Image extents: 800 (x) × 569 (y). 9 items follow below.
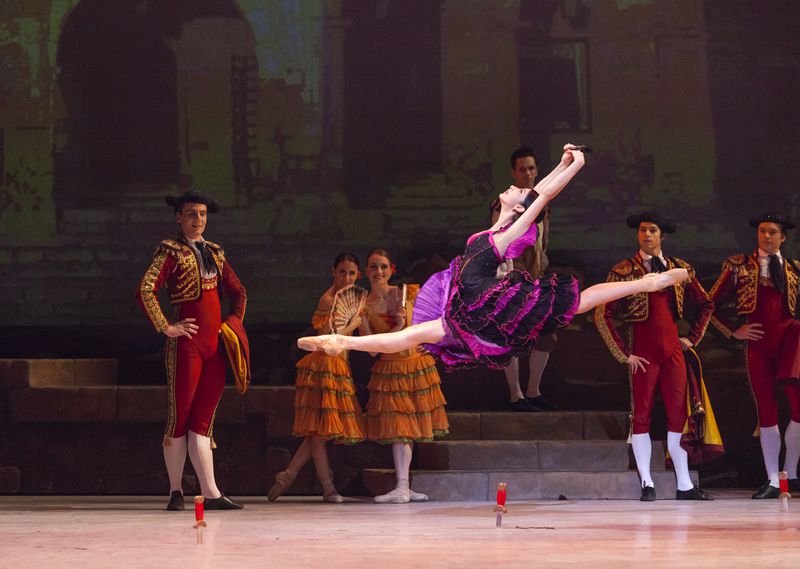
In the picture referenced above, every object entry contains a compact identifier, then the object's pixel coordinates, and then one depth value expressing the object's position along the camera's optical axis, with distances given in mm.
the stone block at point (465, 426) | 16047
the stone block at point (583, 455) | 15266
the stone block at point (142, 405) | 15984
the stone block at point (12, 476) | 16234
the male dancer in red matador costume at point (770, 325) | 15453
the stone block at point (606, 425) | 16094
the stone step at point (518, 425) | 16031
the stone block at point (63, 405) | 16047
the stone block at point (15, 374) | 16141
